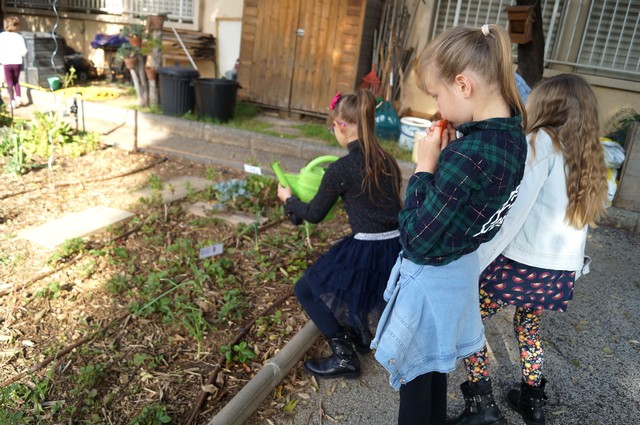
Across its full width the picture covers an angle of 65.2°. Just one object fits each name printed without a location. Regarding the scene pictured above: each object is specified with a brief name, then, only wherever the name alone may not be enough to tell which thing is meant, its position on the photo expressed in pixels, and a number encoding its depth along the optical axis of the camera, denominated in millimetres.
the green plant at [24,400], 2074
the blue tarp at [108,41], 10164
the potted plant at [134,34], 7871
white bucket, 6507
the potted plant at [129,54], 7710
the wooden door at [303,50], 7727
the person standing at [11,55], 7309
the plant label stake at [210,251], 3440
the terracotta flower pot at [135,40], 7864
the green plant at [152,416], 2111
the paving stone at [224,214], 4289
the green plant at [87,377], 2271
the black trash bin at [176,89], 7391
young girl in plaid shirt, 1479
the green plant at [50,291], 2941
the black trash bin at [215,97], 7250
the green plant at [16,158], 4891
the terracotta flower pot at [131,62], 7883
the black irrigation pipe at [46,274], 2963
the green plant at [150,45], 7849
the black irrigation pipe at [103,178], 4466
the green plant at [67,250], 3358
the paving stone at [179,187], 4766
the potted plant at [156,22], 7883
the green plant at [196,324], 2672
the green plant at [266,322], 2834
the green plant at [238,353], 2592
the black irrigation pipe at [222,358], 2223
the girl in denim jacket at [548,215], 2039
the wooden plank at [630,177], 5383
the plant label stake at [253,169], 2967
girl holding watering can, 2418
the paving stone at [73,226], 3670
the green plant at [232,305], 2908
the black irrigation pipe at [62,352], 2311
